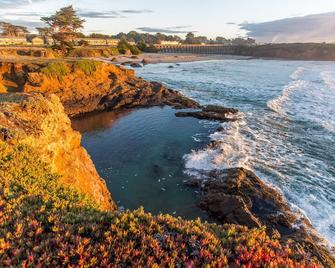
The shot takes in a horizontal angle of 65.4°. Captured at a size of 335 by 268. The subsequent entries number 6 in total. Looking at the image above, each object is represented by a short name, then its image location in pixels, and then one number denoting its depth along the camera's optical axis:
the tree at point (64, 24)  55.84
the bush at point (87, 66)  30.20
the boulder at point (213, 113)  25.45
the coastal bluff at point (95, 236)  3.91
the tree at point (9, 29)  101.62
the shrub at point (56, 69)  26.72
